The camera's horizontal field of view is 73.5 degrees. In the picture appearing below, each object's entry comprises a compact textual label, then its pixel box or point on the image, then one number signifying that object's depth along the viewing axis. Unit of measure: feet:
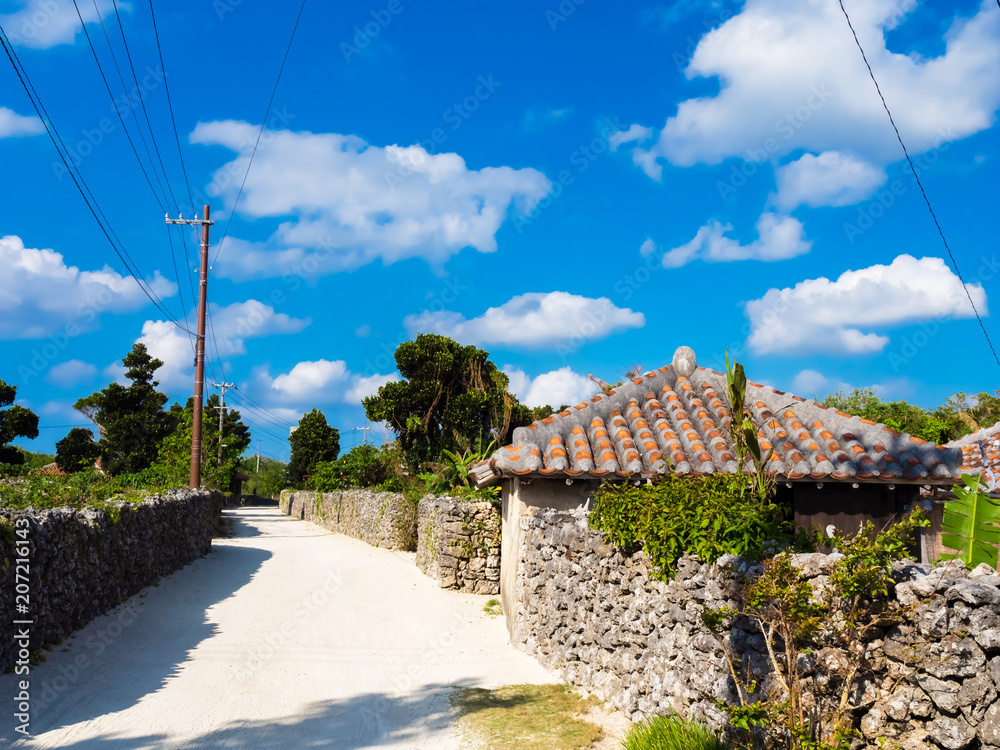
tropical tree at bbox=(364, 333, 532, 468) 80.64
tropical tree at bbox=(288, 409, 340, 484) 166.50
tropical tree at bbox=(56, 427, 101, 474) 132.05
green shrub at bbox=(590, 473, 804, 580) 17.95
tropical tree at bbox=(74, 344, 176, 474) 132.36
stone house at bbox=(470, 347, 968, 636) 31.24
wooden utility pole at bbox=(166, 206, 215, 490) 75.92
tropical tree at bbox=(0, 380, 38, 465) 107.14
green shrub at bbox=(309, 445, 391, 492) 106.73
